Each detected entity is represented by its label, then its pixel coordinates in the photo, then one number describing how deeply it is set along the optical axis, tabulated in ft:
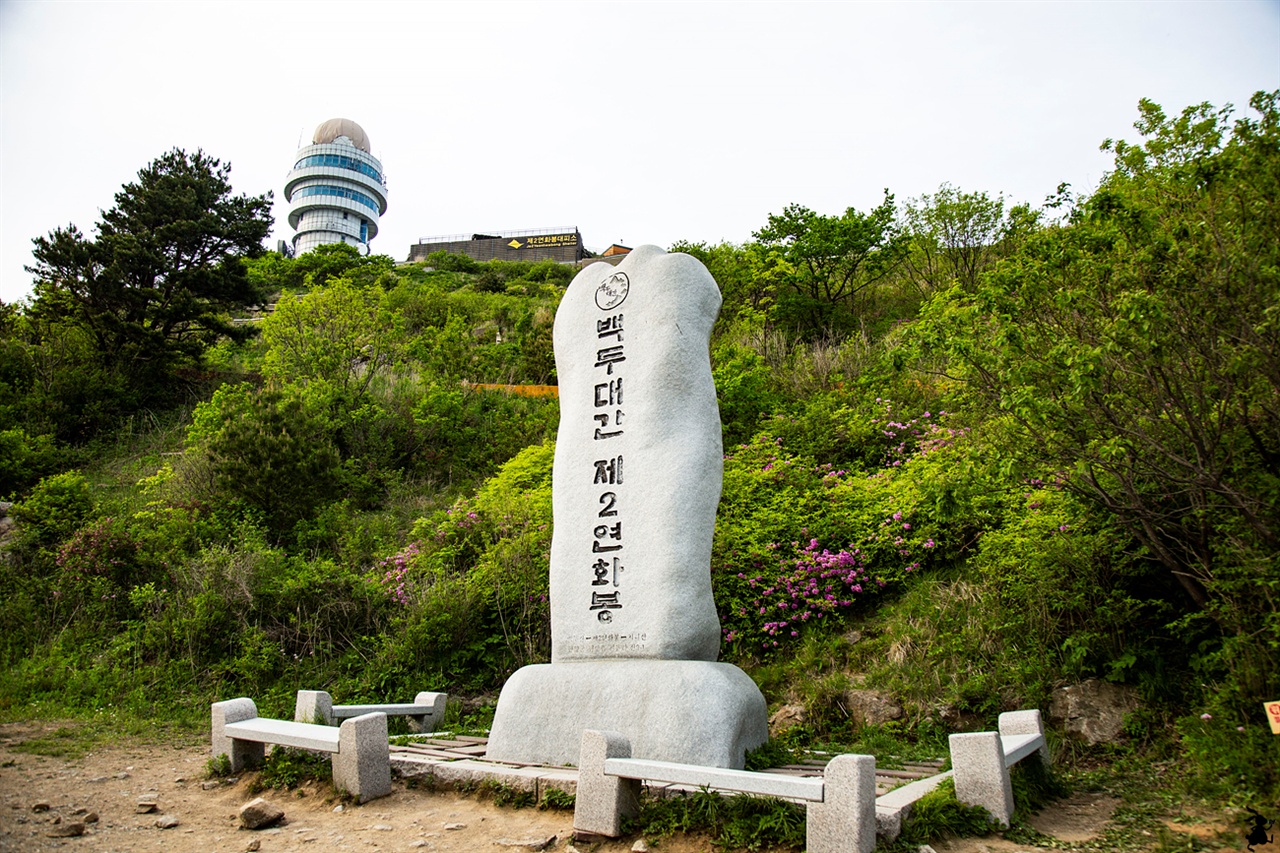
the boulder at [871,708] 20.43
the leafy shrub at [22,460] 41.27
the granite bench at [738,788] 10.26
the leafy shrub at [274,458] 36.65
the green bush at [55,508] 35.35
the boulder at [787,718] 20.97
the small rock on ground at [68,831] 13.01
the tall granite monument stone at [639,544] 15.52
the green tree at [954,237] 57.31
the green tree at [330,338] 47.24
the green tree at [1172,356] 14.30
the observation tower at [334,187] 201.46
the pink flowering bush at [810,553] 24.79
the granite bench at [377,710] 19.42
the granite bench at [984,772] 12.33
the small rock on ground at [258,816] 13.64
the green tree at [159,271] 54.75
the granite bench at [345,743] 14.38
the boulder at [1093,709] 17.97
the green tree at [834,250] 59.41
